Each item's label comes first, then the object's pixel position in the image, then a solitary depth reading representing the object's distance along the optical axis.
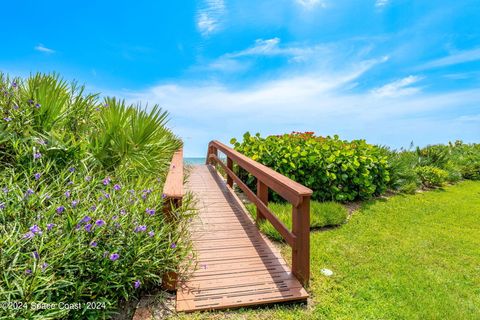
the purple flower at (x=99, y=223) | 2.19
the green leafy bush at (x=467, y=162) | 9.71
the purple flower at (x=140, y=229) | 2.33
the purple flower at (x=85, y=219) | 2.20
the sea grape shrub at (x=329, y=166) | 5.69
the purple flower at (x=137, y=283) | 2.15
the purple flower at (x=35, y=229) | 2.03
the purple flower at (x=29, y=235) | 2.01
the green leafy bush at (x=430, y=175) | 7.96
